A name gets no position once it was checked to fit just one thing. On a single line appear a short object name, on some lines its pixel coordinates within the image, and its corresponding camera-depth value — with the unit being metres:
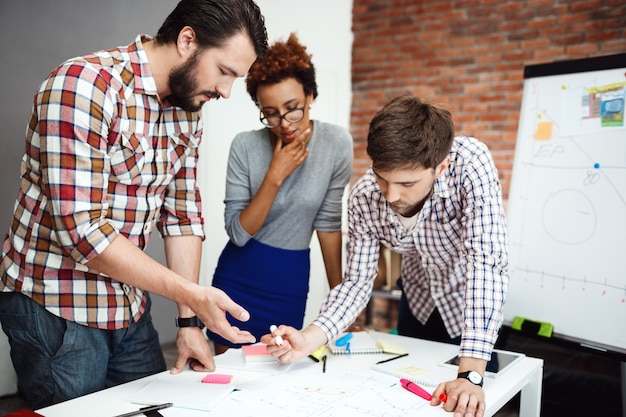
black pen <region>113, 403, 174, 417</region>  1.08
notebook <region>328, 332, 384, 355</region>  1.56
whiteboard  1.93
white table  1.13
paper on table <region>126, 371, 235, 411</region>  1.16
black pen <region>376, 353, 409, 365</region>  1.49
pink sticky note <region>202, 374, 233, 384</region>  1.29
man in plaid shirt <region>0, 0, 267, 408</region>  1.09
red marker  1.22
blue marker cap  1.59
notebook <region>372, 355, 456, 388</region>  1.36
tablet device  1.42
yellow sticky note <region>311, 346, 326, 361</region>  1.48
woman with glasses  1.79
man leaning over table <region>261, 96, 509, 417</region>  1.36
